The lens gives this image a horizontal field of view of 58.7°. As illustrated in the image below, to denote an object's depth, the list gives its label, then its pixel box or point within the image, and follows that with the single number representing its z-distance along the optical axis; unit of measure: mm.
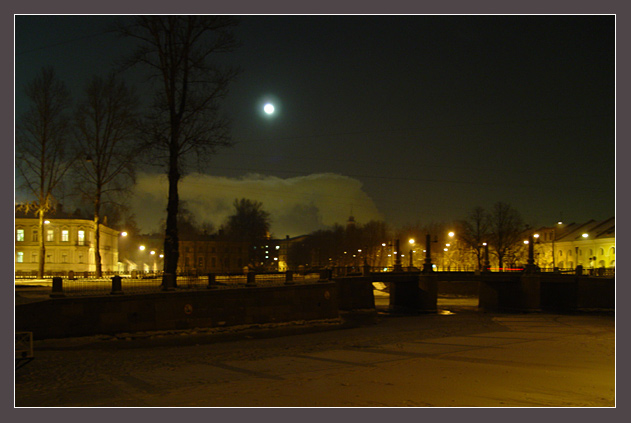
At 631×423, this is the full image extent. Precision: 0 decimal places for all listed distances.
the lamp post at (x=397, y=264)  55281
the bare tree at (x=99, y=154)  38719
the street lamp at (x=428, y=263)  54125
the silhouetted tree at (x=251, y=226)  92875
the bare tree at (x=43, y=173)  39500
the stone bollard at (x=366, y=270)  49531
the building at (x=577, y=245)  83062
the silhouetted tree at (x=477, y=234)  79181
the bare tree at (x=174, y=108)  29016
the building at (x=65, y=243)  61625
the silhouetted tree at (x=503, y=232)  78750
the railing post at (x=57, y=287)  23250
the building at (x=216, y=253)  99250
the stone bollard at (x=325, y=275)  36781
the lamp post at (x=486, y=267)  58225
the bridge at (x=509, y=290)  52250
